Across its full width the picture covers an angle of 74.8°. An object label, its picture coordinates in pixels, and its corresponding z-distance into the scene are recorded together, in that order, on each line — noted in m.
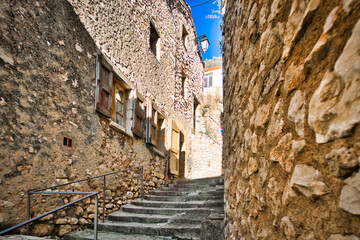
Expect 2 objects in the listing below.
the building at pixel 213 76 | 20.39
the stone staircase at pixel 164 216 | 3.31
